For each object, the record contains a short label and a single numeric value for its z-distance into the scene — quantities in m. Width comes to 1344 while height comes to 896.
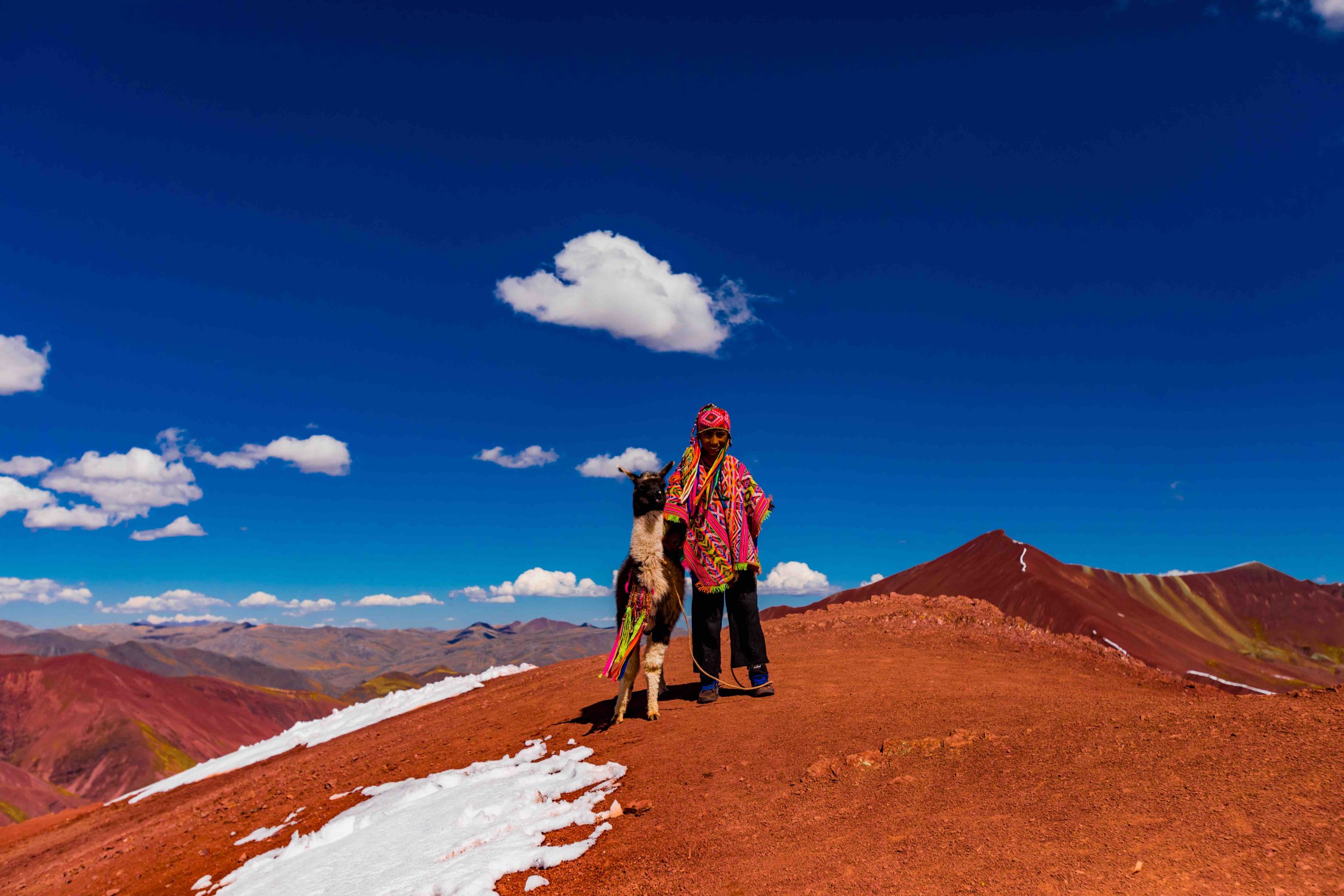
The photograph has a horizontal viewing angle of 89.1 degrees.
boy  8.27
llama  7.93
